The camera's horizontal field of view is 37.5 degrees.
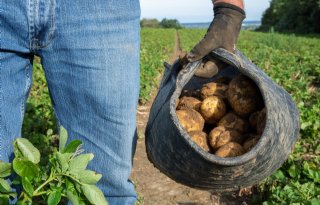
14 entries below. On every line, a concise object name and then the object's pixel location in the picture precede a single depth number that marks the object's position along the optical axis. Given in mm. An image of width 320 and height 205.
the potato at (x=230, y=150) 1693
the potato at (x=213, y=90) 1952
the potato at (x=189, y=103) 1873
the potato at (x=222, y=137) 1771
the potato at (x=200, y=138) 1751
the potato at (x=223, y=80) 2051
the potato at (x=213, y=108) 1884
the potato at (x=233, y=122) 1854
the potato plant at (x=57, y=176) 917
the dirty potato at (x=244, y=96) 1810
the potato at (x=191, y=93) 2029
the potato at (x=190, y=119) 1761
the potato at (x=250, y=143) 1705
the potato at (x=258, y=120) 1732
